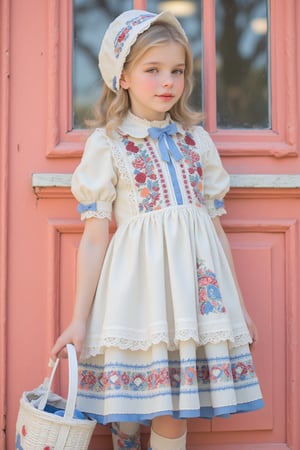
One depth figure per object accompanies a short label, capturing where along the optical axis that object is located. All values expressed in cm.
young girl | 284
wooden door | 323
